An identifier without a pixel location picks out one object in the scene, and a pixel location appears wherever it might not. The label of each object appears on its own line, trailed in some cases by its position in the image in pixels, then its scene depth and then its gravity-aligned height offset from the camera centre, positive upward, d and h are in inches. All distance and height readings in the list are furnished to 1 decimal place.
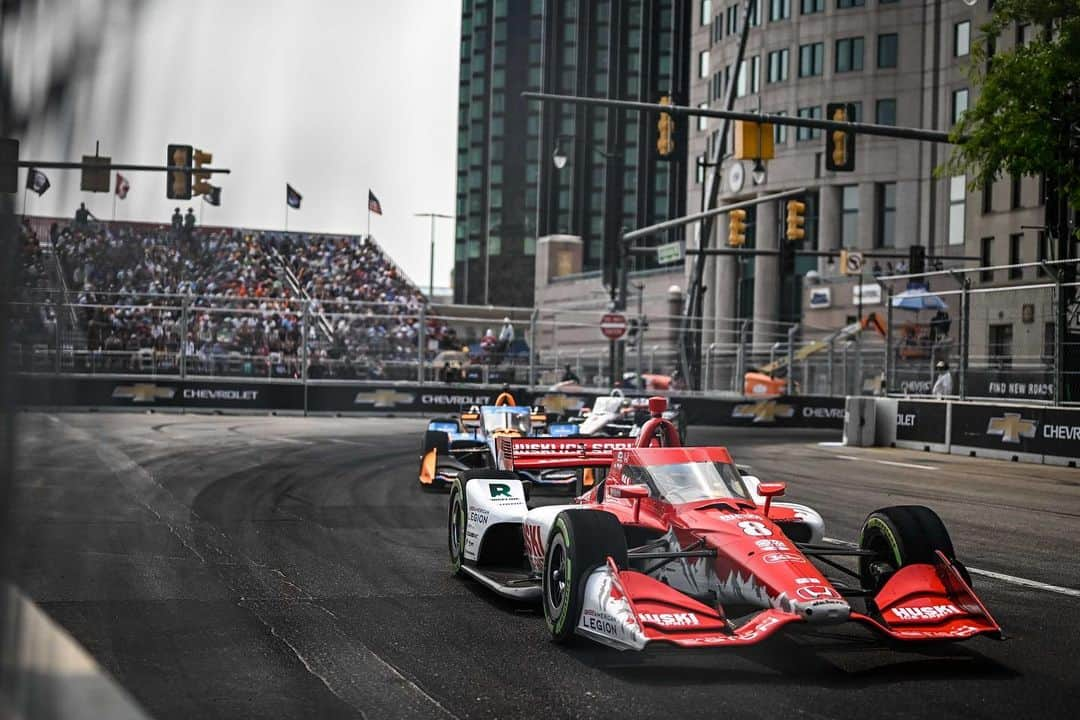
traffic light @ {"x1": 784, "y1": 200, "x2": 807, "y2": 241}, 1220.5 +145.5
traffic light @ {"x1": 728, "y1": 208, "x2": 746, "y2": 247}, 1272.1 +141.6
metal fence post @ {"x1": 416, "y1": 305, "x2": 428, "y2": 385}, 1198.9 +14.0
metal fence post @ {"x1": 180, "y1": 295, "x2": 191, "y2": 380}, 999.8 -1.2
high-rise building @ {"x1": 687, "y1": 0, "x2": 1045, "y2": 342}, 1919.3 +393.2
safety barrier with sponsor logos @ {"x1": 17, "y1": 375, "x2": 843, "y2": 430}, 1155.3 -35.9
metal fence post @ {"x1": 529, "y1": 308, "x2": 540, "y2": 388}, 1240.2 +10.7
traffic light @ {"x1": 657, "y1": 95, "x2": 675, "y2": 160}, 943.7 +172.7
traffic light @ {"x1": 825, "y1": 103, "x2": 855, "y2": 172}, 856.3 +148.4
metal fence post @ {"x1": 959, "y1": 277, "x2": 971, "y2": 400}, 842.2 +25.8
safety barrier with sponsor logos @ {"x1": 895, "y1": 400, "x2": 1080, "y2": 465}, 759.1 -34.6
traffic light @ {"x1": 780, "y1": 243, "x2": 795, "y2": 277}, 1370.6 +122.6
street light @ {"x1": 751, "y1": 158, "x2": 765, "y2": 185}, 1232.5 +200.1
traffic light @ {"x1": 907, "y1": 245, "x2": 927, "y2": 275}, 1454.2 +131.9
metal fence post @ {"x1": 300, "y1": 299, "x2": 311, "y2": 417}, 1141.1 +18.9
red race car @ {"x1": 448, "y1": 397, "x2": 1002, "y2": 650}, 242.1 -41.2
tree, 709.3 +153.5
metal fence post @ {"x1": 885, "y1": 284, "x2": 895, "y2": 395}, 941.2 +18.4
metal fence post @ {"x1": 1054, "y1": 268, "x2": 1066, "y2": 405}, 746.8 +21.9
